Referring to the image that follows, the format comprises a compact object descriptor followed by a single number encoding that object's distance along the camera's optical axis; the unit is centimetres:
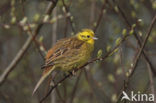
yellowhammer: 625
